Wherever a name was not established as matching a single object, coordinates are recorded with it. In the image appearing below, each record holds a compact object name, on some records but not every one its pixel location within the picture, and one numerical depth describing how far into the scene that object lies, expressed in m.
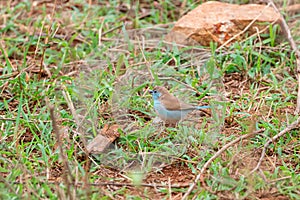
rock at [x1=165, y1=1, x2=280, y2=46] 12.30
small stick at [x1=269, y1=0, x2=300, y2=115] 10.81
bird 9.34
